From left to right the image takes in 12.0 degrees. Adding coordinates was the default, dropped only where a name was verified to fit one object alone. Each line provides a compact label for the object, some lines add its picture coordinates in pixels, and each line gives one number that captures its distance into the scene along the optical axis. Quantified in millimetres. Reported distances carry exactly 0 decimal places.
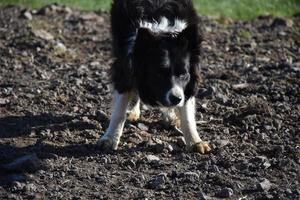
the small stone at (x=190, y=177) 12236
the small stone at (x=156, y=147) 13784
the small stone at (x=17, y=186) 11708
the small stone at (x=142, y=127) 15309
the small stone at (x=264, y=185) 11897
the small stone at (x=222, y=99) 17030
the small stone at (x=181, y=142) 14357
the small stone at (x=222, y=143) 14203
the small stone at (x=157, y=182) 12002
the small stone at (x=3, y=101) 16326
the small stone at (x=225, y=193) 11723
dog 13331
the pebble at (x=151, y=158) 13211
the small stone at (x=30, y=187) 11708
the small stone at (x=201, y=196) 11561
